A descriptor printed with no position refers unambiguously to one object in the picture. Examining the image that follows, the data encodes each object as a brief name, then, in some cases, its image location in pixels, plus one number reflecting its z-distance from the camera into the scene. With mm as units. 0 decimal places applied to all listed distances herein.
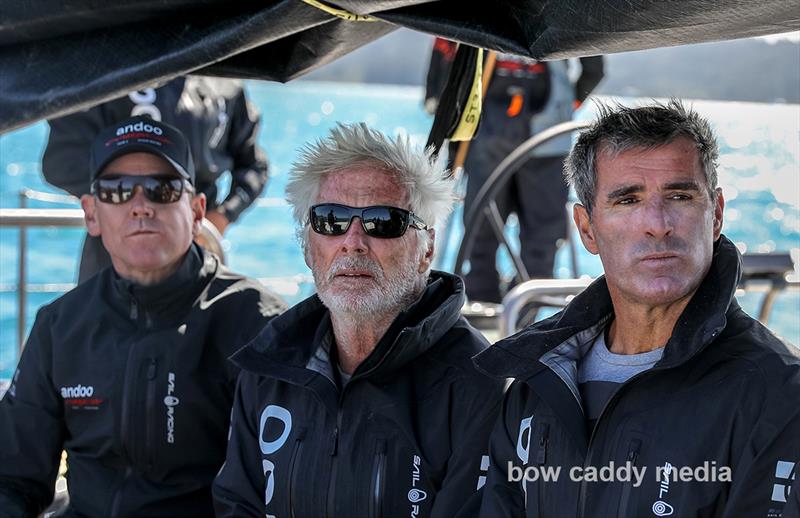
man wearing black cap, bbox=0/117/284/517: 2627
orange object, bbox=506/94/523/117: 5500
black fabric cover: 1943
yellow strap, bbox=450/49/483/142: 2482
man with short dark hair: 1808
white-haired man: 2258
